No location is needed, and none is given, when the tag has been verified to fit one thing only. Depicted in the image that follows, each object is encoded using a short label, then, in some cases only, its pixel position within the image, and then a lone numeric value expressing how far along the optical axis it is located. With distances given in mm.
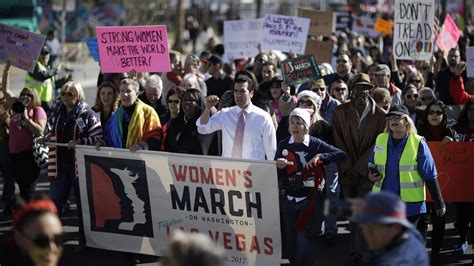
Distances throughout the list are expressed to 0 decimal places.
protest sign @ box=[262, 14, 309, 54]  15461
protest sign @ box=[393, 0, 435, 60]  12711
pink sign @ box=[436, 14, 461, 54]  14781
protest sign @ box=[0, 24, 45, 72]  10758
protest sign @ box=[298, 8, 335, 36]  17266
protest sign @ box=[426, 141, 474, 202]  9000
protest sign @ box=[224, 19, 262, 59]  16562
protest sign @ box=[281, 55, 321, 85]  11109
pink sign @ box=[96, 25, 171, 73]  10609
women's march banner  7699
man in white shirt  8109
